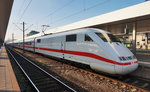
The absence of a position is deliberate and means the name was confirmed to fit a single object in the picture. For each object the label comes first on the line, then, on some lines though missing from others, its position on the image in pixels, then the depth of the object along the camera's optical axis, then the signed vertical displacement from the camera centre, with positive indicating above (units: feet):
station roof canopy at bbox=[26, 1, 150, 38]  27.18 +9.22
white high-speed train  17.13 -1.38
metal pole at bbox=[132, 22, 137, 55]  34.88 +1.80
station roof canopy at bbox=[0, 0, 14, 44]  32.33 +14.05
